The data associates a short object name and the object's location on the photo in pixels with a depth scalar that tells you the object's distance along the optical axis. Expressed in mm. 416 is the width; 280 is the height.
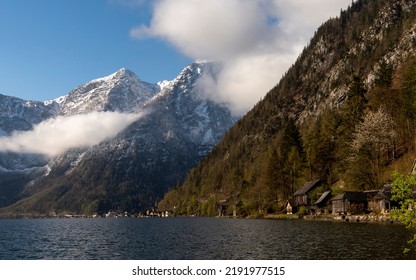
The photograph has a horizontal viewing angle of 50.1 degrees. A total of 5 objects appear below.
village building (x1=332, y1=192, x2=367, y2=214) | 109062
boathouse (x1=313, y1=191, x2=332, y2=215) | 127125
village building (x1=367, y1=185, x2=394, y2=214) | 98812
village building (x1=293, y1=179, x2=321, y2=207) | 134250
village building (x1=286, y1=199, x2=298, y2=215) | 142625
